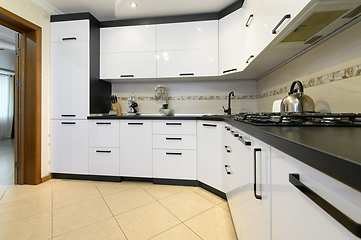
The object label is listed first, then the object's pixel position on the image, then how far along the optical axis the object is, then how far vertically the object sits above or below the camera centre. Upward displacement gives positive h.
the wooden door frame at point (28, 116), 2.52 +0.03
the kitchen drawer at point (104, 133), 2.57 -0.20
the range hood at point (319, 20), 0.97 +0.61
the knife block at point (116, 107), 3.05 +0.19
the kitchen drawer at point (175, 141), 2.40 -0.30
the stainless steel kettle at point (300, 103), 1.32 +0.12
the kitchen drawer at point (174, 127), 2.41 -0.11
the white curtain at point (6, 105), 6.65 +0.49
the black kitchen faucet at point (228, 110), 2.71 +0.13
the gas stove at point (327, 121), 0.89 -0.01
